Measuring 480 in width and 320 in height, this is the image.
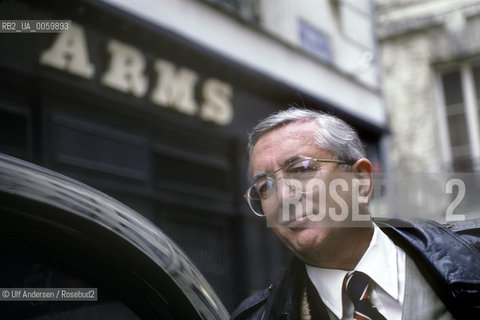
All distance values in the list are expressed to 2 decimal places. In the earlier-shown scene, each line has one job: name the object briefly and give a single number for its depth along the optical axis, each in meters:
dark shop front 3.67
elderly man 1.08
